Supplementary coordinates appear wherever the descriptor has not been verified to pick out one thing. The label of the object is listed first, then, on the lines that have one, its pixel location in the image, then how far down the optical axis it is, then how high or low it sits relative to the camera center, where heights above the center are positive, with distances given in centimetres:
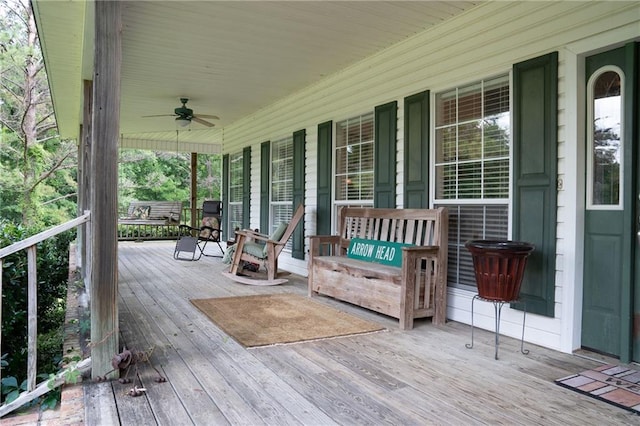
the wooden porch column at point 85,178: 431 +34
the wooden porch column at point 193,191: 1105 +45
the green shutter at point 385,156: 445 +57
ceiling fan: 655 +143
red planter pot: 270 -36
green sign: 385 -39
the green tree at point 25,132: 1259 +235
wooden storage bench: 340 -51
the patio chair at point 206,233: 725 -46
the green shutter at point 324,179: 561 +41
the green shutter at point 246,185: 832 +46
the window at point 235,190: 899 +40
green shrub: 328 -99
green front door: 262 +5
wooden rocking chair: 537 -56
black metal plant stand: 273 -70
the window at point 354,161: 495 +59
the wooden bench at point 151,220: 1101 -31
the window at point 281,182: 678 +44
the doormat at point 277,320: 313 -92
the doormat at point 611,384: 210 -92
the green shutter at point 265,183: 745 +46
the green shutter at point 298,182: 625 +41
